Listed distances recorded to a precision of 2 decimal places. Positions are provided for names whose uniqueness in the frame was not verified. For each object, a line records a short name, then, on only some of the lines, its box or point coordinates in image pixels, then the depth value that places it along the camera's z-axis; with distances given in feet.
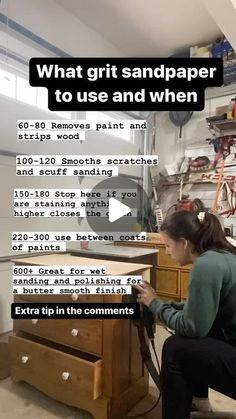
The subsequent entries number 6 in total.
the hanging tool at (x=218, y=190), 10.21
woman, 3.62
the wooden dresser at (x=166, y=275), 9.20
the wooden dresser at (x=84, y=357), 4.47
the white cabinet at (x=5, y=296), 7.62
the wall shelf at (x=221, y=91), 10.61
